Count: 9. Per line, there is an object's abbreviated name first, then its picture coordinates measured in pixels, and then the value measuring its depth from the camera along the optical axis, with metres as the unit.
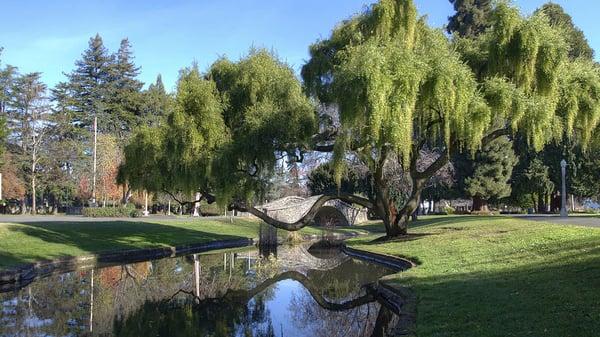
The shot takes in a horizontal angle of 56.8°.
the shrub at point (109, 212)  57.66
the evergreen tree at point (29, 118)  78.81
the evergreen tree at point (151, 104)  87.58
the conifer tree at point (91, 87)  88.44
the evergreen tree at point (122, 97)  88.62
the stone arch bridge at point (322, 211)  52.75
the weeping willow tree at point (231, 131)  23.64
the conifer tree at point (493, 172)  58.19
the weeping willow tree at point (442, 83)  19.78
